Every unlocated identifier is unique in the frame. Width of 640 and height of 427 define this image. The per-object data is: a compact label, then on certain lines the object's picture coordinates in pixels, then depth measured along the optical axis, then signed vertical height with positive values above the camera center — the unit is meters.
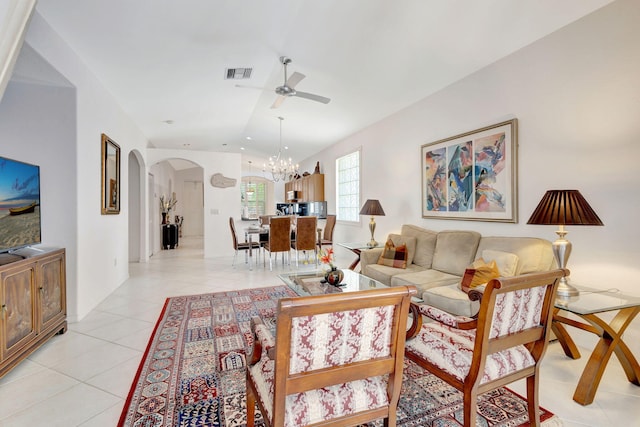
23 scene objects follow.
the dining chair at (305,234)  5.61 -0.49
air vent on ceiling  3.74 +1.87
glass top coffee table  2.52 -0.72
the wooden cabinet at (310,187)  7.70 +0.68
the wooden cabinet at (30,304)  1.90 -0.74
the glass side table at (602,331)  1.72 -0.80
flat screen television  2.05 +0.04
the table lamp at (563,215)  1.99 -0.04
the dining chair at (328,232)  6.34 -0.53
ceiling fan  3.25 +1.46
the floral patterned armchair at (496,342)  1.28 -0.70
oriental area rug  1.59 -1.19
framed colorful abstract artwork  2.92 +0.41
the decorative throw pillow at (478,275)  2.46 -0.58
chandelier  6.76 +1.09
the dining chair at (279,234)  5.36 -0.48
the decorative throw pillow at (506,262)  2.50 -0.47
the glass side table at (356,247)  4.39 -0.60
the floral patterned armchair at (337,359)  0.96 -0.56
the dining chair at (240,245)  5.84 -0.74
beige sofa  2.48 -0.53
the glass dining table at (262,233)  5.73 -0.48
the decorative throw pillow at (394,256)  3.58 -0.61
